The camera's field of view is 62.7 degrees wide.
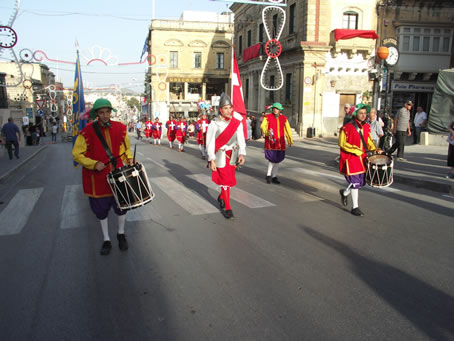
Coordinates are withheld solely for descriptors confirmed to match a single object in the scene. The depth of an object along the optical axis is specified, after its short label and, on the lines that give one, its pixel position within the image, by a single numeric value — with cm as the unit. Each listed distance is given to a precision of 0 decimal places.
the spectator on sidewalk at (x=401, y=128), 1181
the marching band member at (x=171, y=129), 2047
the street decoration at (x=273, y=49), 2697
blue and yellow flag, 898
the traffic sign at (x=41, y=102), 3212
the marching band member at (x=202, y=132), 1518
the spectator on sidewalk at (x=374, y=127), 889
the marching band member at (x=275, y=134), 904
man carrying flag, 622
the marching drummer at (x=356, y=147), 607
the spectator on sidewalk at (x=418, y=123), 1669
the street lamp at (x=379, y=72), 1182
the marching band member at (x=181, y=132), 1880
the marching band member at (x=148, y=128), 2699
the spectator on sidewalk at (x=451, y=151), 895
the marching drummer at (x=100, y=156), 449
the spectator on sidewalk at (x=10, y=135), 1563
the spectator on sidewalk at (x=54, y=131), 3510
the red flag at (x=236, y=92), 1033
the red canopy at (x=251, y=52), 3064
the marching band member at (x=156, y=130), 2456
